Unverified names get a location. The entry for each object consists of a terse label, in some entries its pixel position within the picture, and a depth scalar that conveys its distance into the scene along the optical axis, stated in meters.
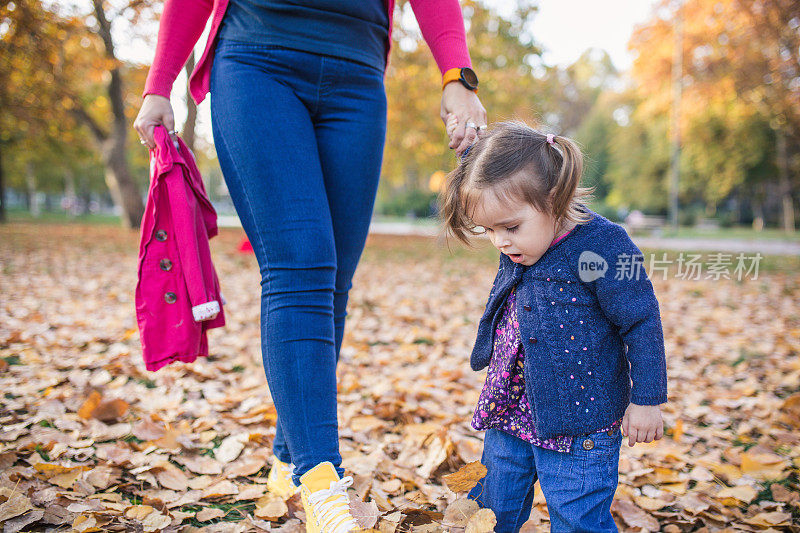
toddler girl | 1.28
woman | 1.41
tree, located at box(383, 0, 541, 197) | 12.26
